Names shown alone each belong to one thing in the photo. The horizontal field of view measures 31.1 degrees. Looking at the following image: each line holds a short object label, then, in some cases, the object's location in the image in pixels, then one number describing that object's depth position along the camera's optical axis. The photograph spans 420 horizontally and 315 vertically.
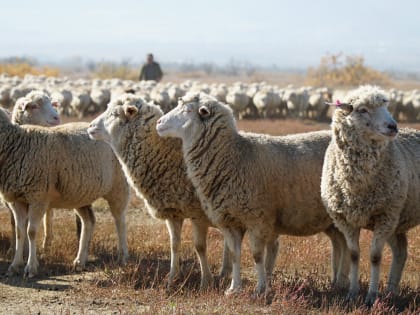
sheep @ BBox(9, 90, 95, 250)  9.26
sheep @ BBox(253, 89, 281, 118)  32.19
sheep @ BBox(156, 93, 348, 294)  6.74
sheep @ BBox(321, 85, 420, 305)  6.31
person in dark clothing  30.97
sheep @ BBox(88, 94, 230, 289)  7.21
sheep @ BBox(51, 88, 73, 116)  29.53
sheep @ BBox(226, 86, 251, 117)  31.80
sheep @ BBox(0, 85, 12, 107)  29.14
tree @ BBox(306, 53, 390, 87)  55.66
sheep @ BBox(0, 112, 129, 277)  7.72
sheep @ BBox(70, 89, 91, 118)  29.97
